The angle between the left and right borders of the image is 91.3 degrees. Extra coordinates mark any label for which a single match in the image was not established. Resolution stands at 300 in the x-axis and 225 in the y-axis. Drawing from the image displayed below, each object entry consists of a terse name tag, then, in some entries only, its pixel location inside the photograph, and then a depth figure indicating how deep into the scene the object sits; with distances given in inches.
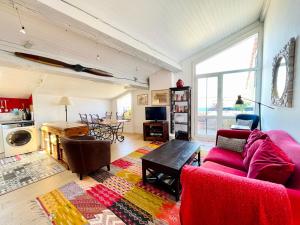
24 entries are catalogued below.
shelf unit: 191.8
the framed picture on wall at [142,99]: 237.8
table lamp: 184.2
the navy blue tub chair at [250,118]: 140.9
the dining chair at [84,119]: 214.7
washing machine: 144.3
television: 203.6
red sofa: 35.9
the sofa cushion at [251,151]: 71.4
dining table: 192.2
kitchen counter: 147.0
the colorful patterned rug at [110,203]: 67.5
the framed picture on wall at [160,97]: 206.2
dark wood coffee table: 81.0
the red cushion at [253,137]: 80.6
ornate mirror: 71.1
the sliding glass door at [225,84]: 171.5
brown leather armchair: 99.8
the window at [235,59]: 170.4
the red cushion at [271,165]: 45.7
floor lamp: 131.6
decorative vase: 189.4
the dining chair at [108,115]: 268.3
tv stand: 197.9
